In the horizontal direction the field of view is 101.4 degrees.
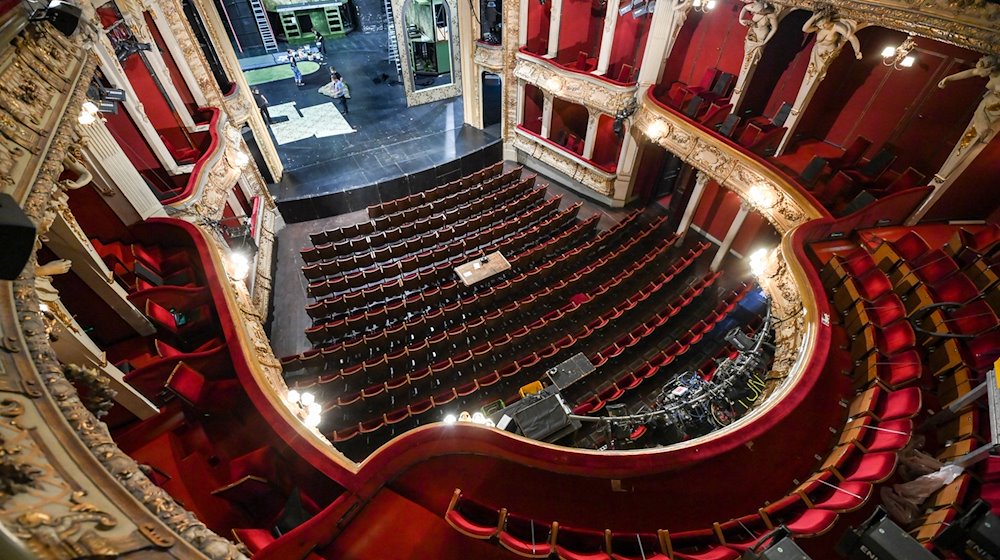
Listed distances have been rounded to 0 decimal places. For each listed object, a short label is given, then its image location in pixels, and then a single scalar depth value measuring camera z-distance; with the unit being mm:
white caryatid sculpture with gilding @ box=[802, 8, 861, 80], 6172
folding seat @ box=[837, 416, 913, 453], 4051
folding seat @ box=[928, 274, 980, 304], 5035
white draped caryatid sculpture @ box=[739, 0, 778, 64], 7141
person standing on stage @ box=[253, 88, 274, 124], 11822
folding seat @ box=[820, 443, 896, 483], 3805
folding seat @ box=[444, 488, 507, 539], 3568
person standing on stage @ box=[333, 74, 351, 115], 13379
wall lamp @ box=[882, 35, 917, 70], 6113
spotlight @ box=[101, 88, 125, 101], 4949
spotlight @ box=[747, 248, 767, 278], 6650
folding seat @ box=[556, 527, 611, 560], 3811
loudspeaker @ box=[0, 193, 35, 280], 2115
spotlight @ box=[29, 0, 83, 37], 3838
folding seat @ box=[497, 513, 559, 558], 3490
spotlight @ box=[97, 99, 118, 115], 4816
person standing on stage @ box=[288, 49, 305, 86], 14516
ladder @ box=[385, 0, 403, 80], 15768
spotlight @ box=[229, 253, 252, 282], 6262
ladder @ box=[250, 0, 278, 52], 16047
